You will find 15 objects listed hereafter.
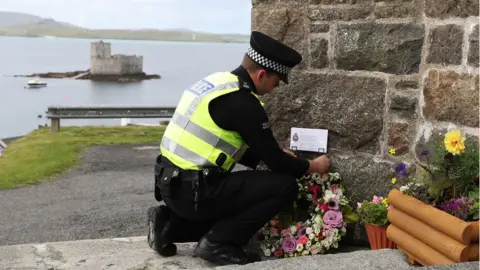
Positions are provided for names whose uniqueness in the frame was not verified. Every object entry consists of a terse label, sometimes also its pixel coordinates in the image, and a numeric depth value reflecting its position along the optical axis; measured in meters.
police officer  3.82
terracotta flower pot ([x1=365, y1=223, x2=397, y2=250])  3.89
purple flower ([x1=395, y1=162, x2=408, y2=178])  3.99
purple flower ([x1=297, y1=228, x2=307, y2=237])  4.25
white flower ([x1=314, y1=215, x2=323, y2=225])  4.21
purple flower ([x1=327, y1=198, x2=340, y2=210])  4.26
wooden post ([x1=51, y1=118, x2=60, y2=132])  17.02
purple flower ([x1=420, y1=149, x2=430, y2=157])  3.63
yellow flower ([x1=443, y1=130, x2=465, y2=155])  3.35
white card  4.41
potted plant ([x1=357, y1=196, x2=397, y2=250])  3.91
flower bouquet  4.18
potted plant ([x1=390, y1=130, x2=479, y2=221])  3.32
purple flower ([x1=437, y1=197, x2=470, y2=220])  3.28
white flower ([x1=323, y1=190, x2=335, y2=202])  4.24
